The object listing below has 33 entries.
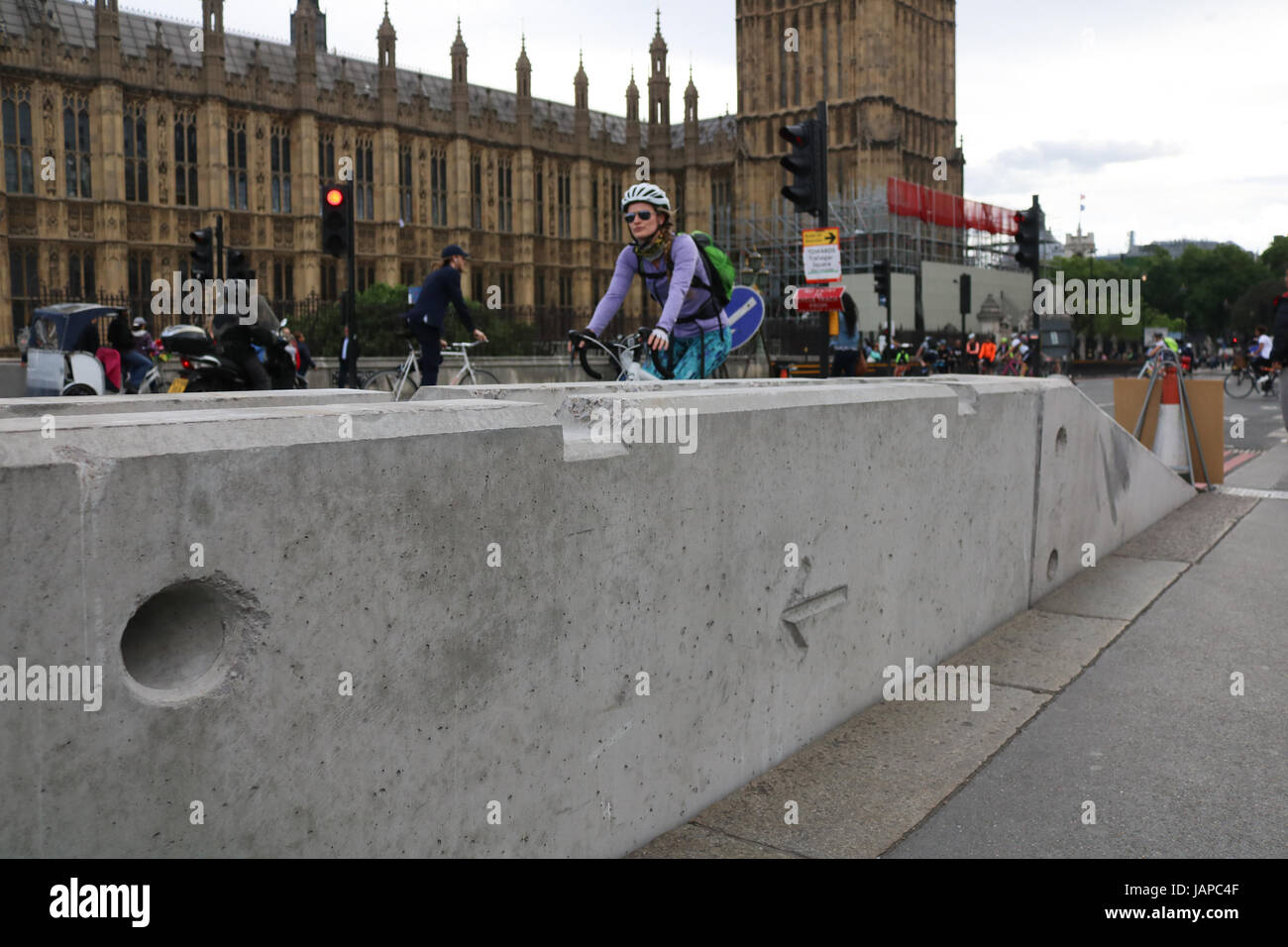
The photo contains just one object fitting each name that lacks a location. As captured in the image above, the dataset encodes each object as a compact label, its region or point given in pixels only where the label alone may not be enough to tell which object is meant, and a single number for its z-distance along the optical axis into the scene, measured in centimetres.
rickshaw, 1301
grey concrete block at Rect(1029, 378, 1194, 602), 585
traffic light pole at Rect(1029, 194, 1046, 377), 1888
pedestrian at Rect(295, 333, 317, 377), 1989
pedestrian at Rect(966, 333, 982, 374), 3882
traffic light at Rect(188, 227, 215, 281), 1994
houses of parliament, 4378
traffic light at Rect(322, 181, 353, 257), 1489
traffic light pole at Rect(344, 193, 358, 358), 1497
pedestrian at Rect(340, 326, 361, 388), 1536
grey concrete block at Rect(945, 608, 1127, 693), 461
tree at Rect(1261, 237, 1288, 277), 10581
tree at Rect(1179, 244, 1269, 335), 10838
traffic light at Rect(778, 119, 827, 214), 1199
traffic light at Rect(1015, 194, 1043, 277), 1880
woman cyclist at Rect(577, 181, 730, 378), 657
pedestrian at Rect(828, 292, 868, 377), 1858
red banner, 6144
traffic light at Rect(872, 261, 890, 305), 3378
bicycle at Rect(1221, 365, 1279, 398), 2799
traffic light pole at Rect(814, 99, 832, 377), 1193
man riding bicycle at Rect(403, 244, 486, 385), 1152
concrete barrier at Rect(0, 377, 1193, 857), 182
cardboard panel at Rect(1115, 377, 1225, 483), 1055
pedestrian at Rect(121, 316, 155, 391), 1728
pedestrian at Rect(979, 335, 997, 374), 3612
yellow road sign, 1367
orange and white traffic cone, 1062
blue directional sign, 911
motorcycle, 1013
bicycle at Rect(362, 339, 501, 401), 1255
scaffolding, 6184
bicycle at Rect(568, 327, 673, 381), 744
